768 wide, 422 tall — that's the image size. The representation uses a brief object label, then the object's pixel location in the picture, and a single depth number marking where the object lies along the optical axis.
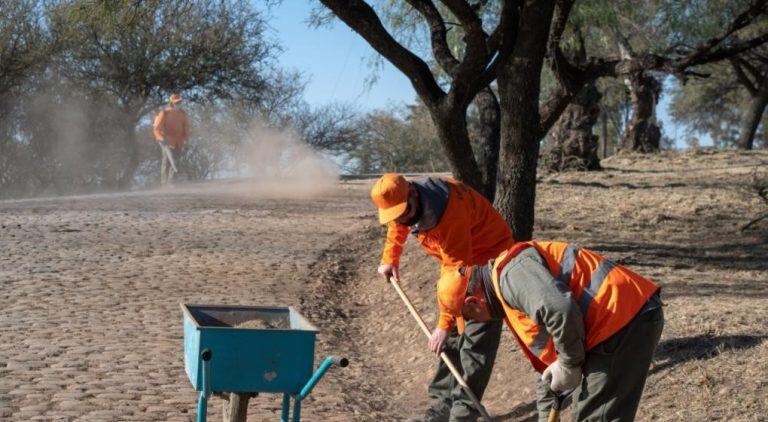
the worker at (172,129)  21.66
